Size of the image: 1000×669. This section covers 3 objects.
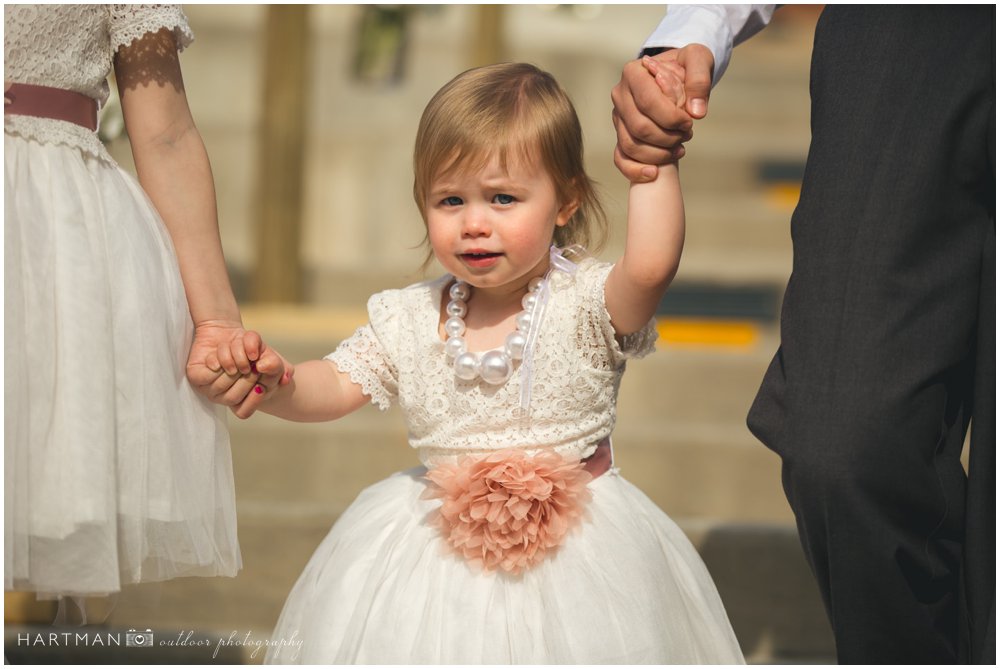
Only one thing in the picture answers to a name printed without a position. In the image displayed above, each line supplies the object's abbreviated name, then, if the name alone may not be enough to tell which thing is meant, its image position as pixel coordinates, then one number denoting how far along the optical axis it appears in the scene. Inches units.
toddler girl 149.9
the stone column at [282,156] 396.2
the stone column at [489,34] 432.8
